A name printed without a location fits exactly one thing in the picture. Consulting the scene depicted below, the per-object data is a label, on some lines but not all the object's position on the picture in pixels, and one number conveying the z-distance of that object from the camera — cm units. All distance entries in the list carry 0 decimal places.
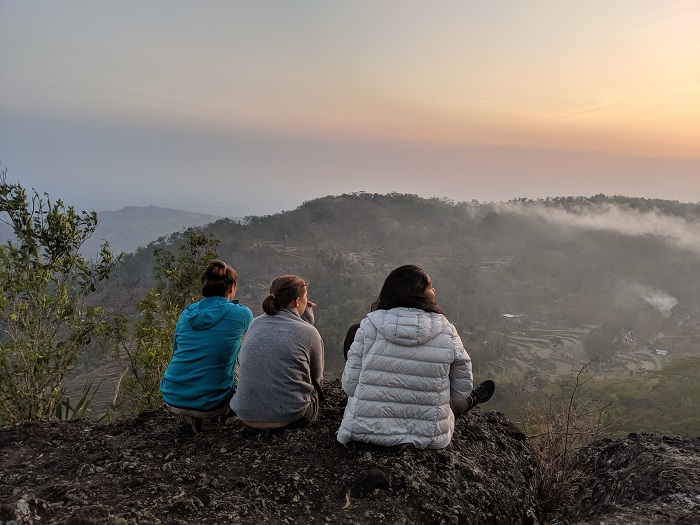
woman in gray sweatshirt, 341
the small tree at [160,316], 645
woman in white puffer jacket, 302
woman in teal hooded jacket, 374
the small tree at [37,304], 492
